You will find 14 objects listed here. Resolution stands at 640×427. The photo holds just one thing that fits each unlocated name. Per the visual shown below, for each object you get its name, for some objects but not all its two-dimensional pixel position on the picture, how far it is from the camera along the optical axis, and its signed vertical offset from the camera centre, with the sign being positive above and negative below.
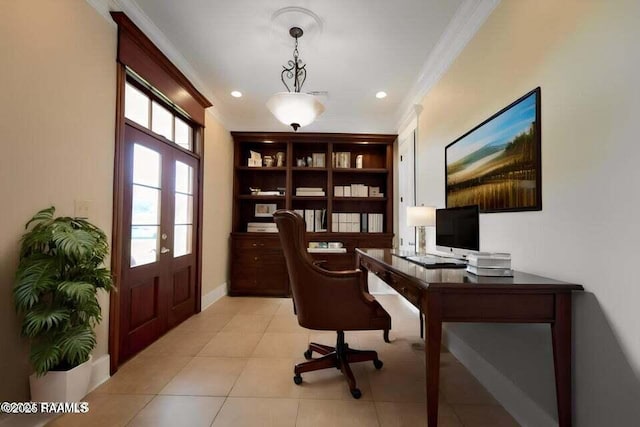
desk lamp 2.52 +0.03
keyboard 1.85 -0.26
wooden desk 1.27 -0.37
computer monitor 1.69 -0.05
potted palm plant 1.40 -0.39
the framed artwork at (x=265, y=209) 4.66 +0.18
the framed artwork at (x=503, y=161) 1.55 +0.39
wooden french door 2.33 -0.19
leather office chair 1.85 -0.46
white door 3.62 +0.48
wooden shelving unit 4.33 +0.43
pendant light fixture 2.23 +0.88
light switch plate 1.80 +0.06
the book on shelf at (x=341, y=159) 4.57 +0.96
